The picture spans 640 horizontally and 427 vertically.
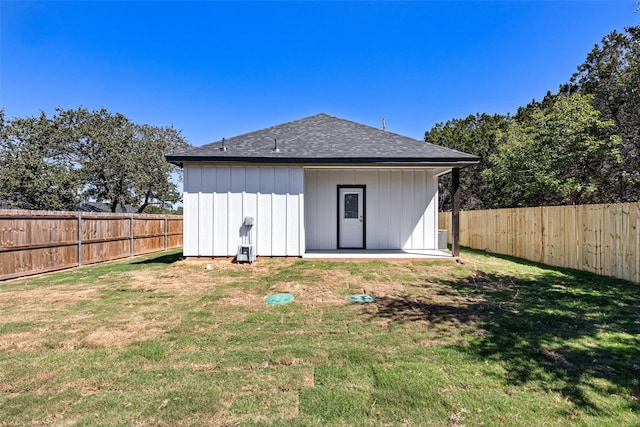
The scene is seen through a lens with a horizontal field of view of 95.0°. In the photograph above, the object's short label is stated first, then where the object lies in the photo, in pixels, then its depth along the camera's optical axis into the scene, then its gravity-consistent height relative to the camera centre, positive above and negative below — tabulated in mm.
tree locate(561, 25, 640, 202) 11641 +5231
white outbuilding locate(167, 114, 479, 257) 7754 +677
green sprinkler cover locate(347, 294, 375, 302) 4780 -1383
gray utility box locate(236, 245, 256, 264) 7480 -989
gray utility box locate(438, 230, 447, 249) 9680 -808
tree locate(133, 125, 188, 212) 22594 +3746
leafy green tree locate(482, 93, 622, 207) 11938 +2580
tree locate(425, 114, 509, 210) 19445 +4568
